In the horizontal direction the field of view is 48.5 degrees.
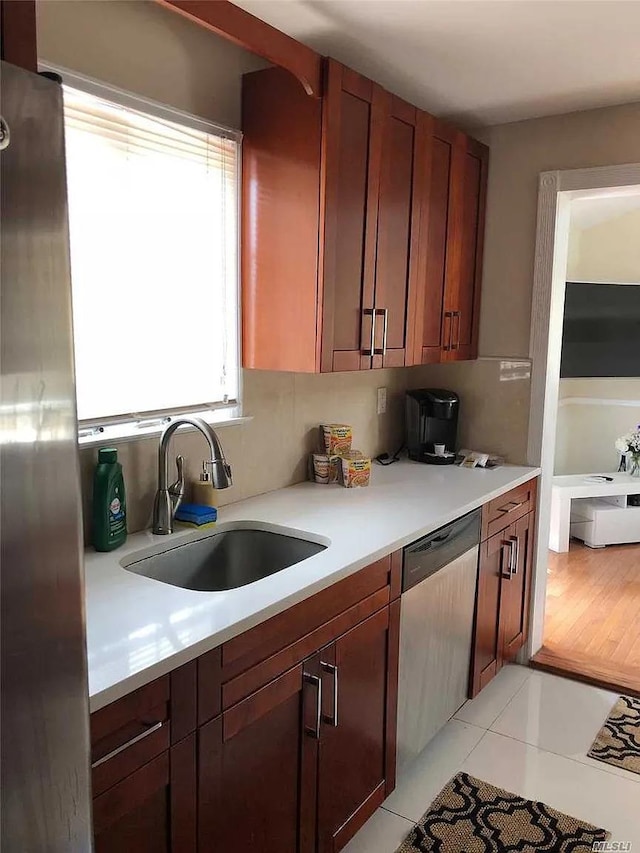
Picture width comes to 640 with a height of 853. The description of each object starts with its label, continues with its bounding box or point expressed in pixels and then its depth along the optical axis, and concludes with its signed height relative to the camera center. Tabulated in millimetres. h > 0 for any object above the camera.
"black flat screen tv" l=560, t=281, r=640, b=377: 5094 +60
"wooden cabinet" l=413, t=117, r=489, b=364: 2783 +366
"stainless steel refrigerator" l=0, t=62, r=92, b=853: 747 -174
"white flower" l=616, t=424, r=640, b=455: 5133 -751
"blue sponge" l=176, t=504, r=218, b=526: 2098 -543
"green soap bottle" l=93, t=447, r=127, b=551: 1848 -450
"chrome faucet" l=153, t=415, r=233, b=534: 1956 -463
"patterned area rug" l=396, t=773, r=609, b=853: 2084 -1478
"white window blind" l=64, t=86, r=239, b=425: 1862 +197
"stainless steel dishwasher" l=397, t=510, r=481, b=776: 2217 -986
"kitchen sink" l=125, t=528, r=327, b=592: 2051 -676
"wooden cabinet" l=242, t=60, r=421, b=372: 2189 +371
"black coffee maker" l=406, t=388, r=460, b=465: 3221 -402
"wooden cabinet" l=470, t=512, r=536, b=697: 2762 -1079
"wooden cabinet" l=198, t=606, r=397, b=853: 1499 -1015
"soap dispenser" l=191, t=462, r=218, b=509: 2211 -502
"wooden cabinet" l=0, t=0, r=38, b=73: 774 +321
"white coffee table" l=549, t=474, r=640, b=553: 4852 -1204
